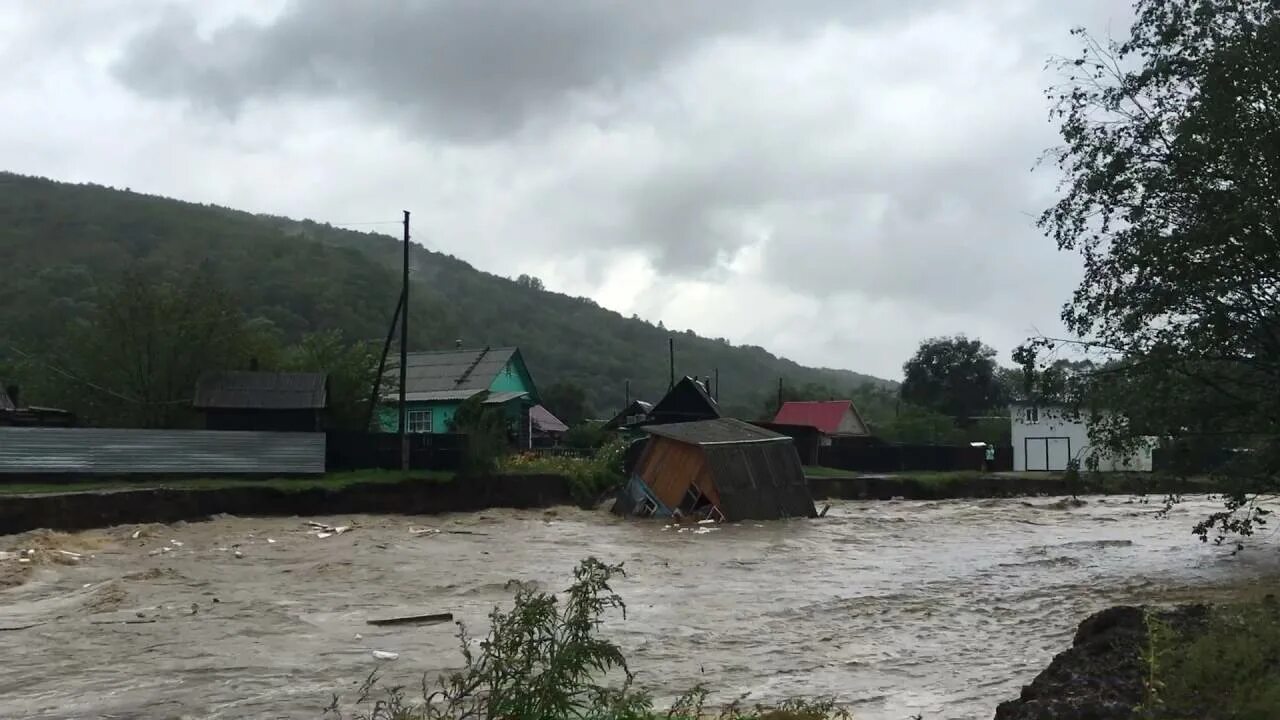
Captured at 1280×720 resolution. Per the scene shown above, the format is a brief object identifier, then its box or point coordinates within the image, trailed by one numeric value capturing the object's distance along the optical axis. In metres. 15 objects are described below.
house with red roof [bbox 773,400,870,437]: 75.56
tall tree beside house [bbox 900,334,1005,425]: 90.94
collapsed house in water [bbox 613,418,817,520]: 32.91
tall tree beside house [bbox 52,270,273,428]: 38.06
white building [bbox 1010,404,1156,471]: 61.24
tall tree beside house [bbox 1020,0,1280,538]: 16.77
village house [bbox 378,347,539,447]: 52.06
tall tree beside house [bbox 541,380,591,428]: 82.38
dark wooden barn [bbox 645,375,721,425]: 48.19
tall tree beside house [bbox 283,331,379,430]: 40.38
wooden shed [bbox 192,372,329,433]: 36.59
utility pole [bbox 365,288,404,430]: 37.53
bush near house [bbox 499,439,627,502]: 37.84
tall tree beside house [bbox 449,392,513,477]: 35.53
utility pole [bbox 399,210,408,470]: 35.50
